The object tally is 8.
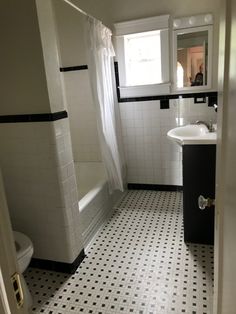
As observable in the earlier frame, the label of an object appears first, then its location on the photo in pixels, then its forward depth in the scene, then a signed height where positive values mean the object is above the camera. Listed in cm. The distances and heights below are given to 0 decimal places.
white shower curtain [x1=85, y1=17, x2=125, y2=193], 248 -6
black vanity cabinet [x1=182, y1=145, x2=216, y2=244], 206 -86
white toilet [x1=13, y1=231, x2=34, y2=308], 166 -100
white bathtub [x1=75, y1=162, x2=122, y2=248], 238 -111
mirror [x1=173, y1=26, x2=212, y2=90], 270 +27
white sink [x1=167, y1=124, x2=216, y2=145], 240 -48
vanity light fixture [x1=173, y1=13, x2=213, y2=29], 262 +63
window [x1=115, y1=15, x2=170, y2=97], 282 +35
